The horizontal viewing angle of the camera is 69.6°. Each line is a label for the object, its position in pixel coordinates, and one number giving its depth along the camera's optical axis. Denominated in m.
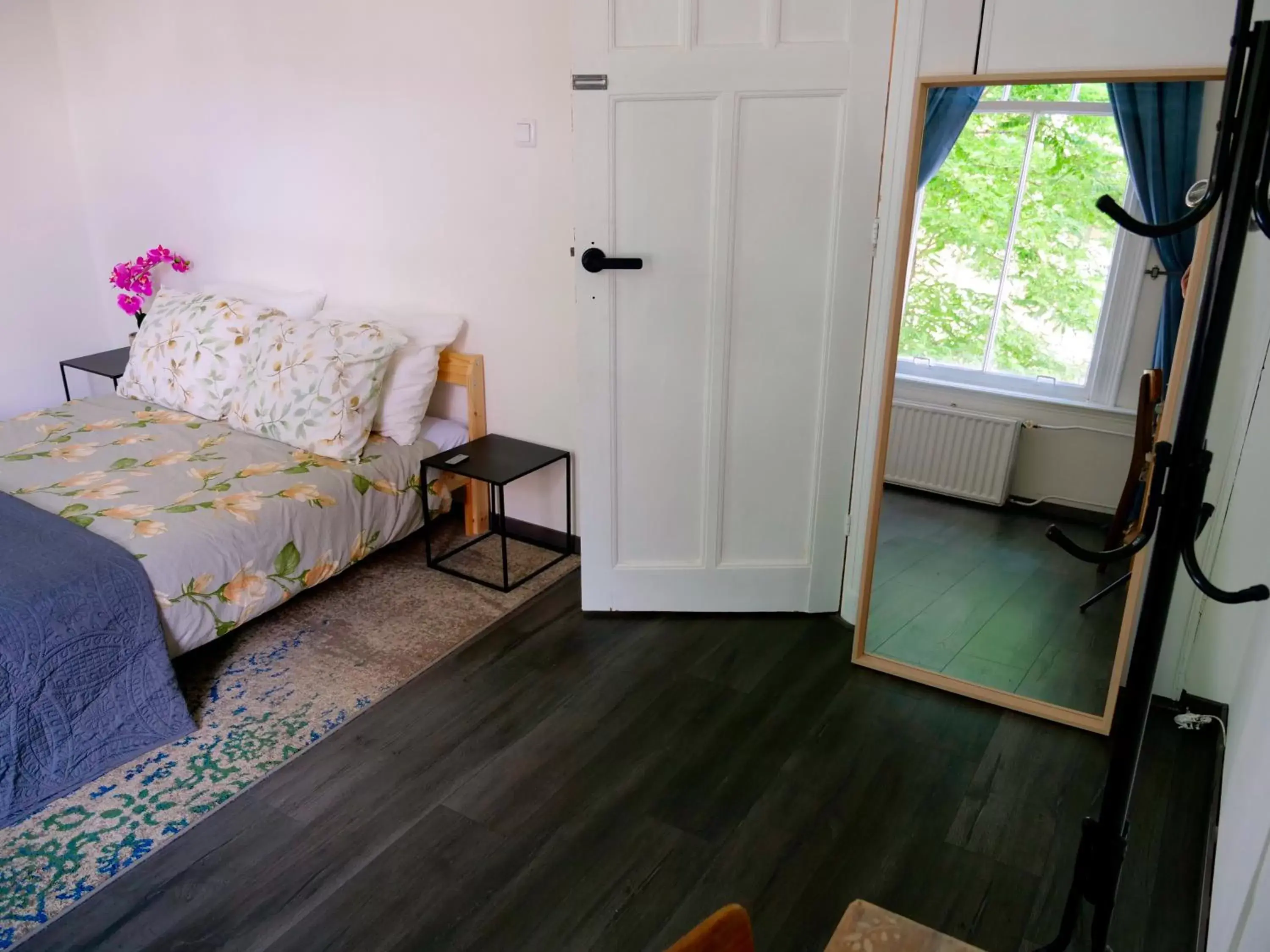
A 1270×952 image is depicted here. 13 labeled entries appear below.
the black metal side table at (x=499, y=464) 3.04
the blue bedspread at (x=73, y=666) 2.05
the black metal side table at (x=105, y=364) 4.01
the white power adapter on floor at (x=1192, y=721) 2.35
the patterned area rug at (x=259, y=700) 1.95
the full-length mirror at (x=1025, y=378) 2.46
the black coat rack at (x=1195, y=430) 1.07
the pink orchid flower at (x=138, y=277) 4.13
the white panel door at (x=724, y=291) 2.41
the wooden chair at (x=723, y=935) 0.87
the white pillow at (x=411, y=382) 3.26
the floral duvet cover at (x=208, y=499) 2.47
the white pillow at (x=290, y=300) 3.63
